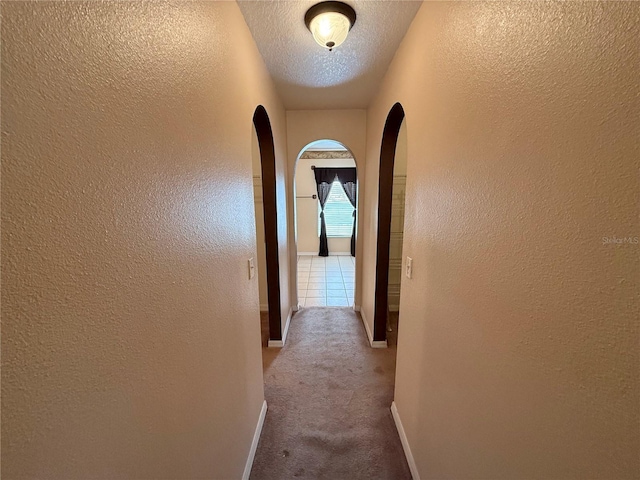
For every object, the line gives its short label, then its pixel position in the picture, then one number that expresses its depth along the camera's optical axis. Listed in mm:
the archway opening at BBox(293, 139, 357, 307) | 5830
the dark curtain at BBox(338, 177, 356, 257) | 6125
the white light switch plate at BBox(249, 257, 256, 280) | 1450
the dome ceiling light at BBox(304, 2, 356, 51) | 1230
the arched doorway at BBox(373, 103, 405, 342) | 2082
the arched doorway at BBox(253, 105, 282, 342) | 2125
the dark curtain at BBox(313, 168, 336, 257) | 6051
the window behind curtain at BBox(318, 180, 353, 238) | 6267
